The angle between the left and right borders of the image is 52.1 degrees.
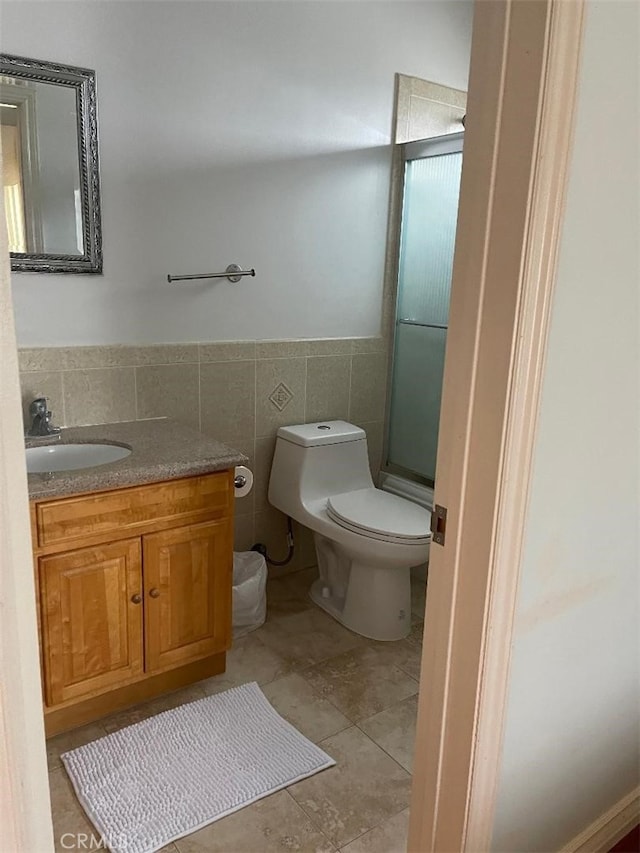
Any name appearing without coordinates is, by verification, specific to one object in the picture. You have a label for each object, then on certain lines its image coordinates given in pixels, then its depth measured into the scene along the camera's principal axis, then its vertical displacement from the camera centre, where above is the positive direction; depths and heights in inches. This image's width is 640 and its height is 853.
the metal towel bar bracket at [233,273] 95.5 +1.3
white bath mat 64.4 -51.8
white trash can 96.2 -44.8
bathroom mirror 77.1 +13.2
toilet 91.8 -33.4
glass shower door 108.0 -2.2
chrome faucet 81.3 -17.6
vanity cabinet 69.1 -34.7
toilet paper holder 89.7 -26.6
